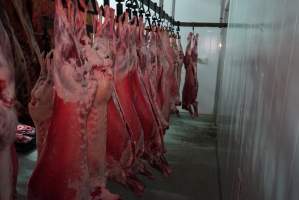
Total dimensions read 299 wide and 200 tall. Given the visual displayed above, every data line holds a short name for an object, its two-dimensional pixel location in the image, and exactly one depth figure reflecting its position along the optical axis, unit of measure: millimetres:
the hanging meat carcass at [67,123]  830
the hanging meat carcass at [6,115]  565
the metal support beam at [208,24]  3626
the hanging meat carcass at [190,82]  3454
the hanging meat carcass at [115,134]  1083
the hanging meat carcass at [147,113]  1396
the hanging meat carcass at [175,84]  2569
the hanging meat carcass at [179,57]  3239
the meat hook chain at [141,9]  1637
